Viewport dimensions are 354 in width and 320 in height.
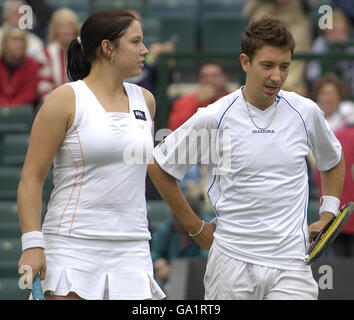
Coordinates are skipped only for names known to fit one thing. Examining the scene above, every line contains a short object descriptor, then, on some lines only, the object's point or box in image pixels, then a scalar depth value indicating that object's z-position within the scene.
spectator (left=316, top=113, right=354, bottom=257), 14.33
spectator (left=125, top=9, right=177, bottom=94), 17.97
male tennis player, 8.24
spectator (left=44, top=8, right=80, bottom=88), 17.42
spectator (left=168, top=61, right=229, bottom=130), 16.69
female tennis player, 7.88
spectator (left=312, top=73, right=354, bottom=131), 15.58
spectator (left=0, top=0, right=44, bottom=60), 18.87
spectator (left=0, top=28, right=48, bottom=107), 17.72
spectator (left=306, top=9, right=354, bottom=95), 18.28
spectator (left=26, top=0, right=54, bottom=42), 21.02
